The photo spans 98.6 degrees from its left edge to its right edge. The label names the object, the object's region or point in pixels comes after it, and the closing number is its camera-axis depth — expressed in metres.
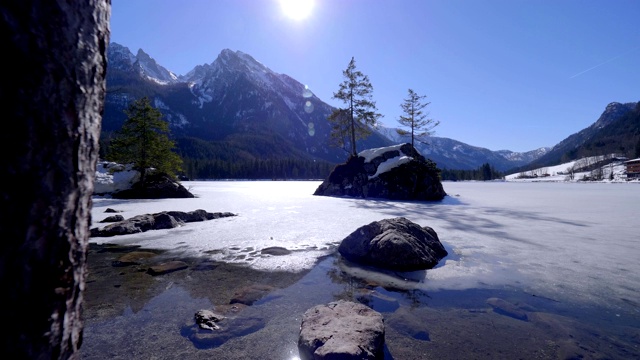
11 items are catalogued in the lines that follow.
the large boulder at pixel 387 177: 20.05
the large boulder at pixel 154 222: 8.04
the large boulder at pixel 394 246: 5.46
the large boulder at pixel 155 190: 20.84
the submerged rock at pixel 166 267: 5.05
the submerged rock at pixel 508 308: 3.59
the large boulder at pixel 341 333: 2.63
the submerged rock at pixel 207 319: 3.26
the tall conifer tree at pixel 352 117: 26.12
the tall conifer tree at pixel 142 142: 21.23
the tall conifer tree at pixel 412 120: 28.97
